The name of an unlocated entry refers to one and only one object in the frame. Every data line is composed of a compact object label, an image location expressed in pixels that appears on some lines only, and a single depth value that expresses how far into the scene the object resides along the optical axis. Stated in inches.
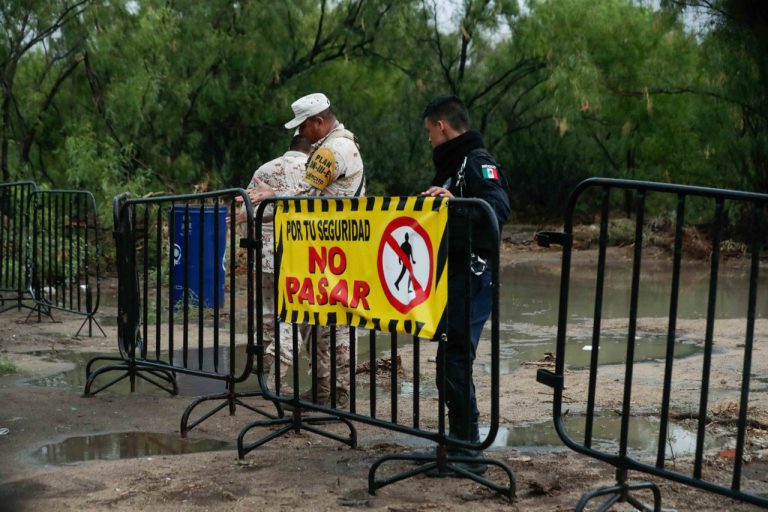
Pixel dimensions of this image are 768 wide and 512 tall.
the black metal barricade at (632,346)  164.6
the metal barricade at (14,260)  446.0
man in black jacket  204.8
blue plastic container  266.7
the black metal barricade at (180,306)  253.4
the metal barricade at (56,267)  408.2
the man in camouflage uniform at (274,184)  305.3
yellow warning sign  198.5
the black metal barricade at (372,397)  194.7
